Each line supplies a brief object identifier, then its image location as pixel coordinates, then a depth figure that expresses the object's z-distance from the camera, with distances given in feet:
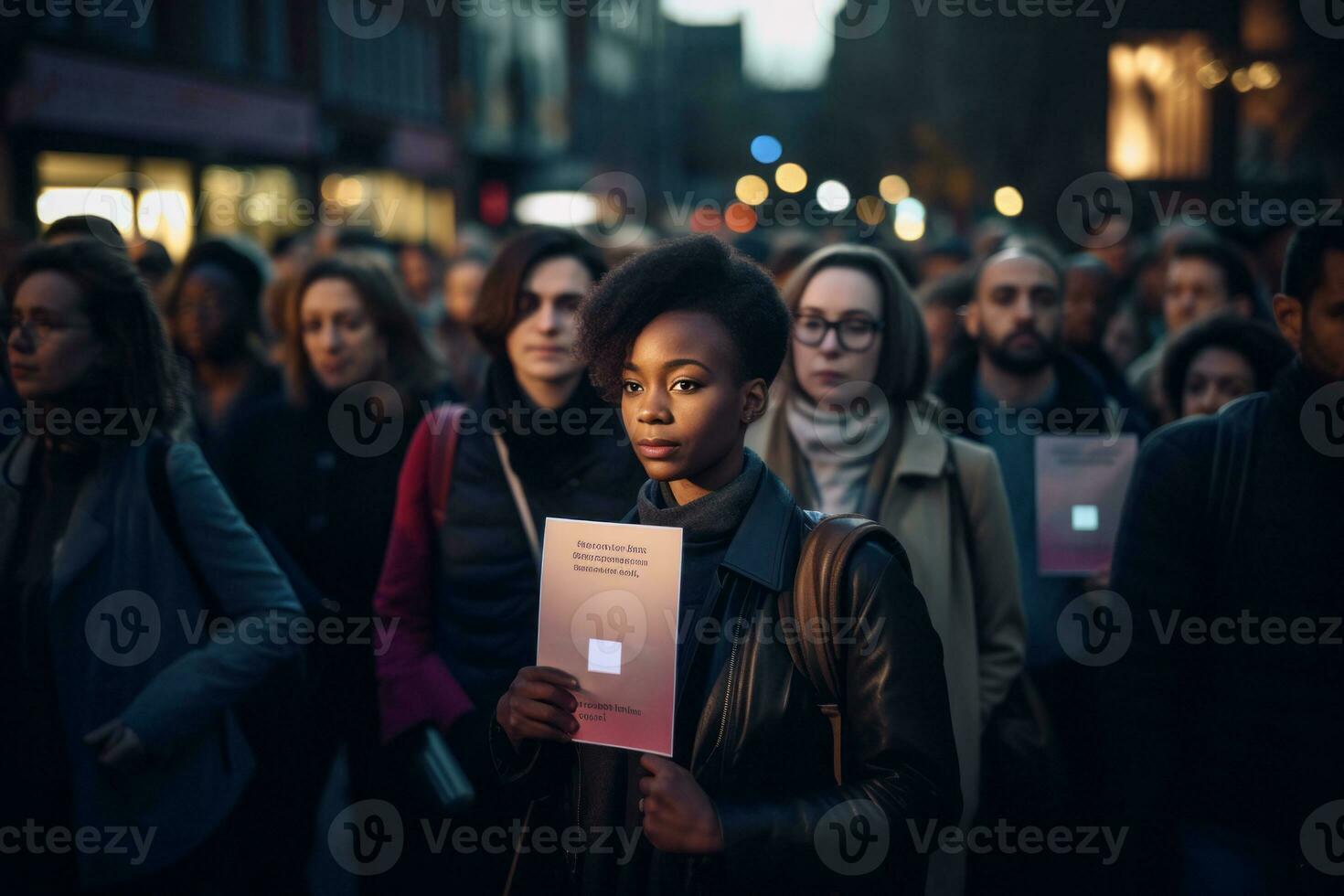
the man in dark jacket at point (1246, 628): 8.95
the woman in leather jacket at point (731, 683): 6.95
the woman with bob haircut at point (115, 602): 10.39
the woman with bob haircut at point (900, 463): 12.03
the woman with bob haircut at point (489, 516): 12.36
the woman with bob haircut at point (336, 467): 14.53
